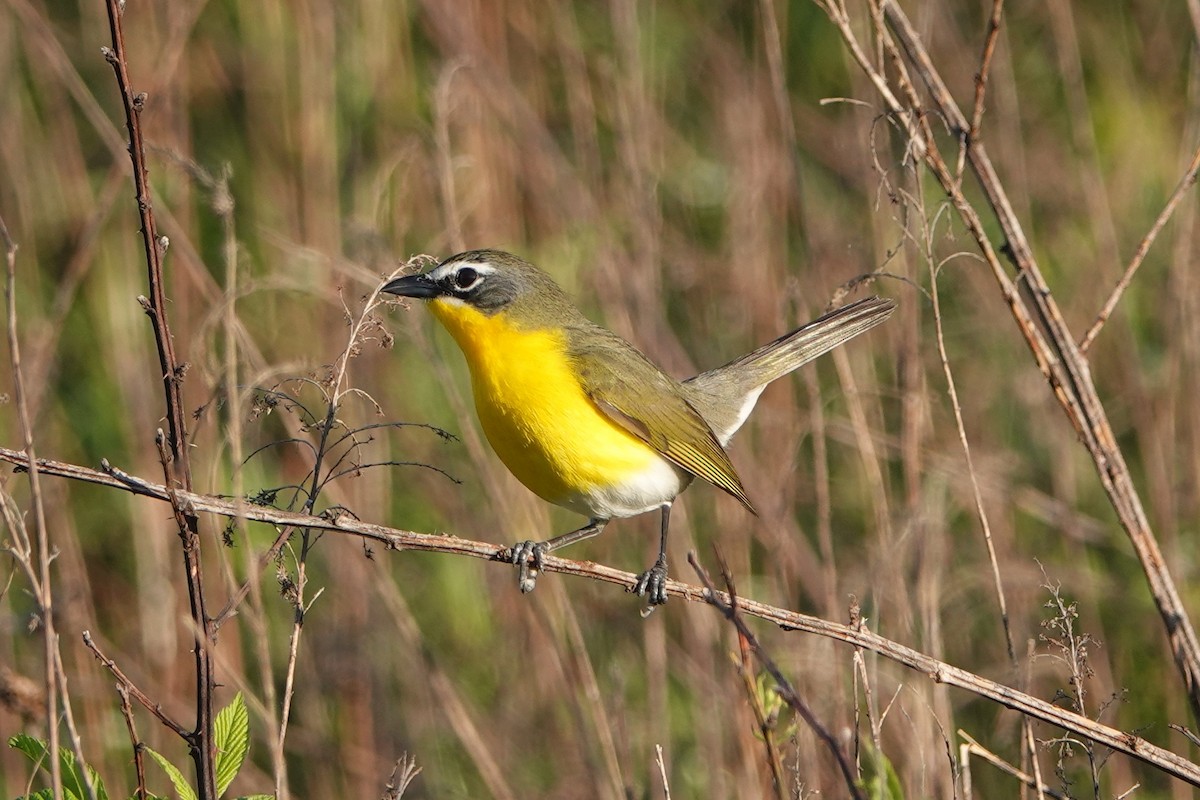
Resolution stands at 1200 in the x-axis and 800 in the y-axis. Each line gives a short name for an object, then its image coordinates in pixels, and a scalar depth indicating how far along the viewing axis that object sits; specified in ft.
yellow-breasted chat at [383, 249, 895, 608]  28.81
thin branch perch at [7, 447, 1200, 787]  17.80
